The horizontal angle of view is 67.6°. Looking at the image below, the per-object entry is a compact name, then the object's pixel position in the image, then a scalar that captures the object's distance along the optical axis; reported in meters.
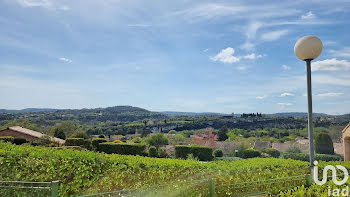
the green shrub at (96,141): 20.64
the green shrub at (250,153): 23.05
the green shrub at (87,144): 21.59
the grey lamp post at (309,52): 3.87
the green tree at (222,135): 46.12
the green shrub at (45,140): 20.71
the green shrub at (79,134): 25.04
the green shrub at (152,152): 20.62
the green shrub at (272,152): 26.17
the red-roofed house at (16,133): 24.42
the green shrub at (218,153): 21.55
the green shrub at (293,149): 27.77
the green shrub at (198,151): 17.62
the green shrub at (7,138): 20.74
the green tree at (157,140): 28.08
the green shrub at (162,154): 21.25
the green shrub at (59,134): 30.64
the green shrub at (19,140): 20.81
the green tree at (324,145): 22.41
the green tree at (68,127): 36.88
